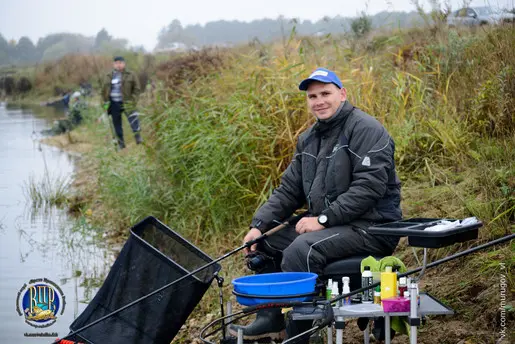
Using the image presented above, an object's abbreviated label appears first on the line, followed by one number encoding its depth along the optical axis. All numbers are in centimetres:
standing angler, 1461
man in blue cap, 417
